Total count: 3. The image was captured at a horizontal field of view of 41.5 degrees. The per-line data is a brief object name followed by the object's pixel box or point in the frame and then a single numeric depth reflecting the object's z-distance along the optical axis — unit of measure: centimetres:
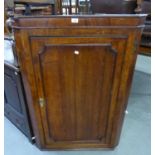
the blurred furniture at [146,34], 278
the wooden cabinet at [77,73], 115
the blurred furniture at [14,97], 155
